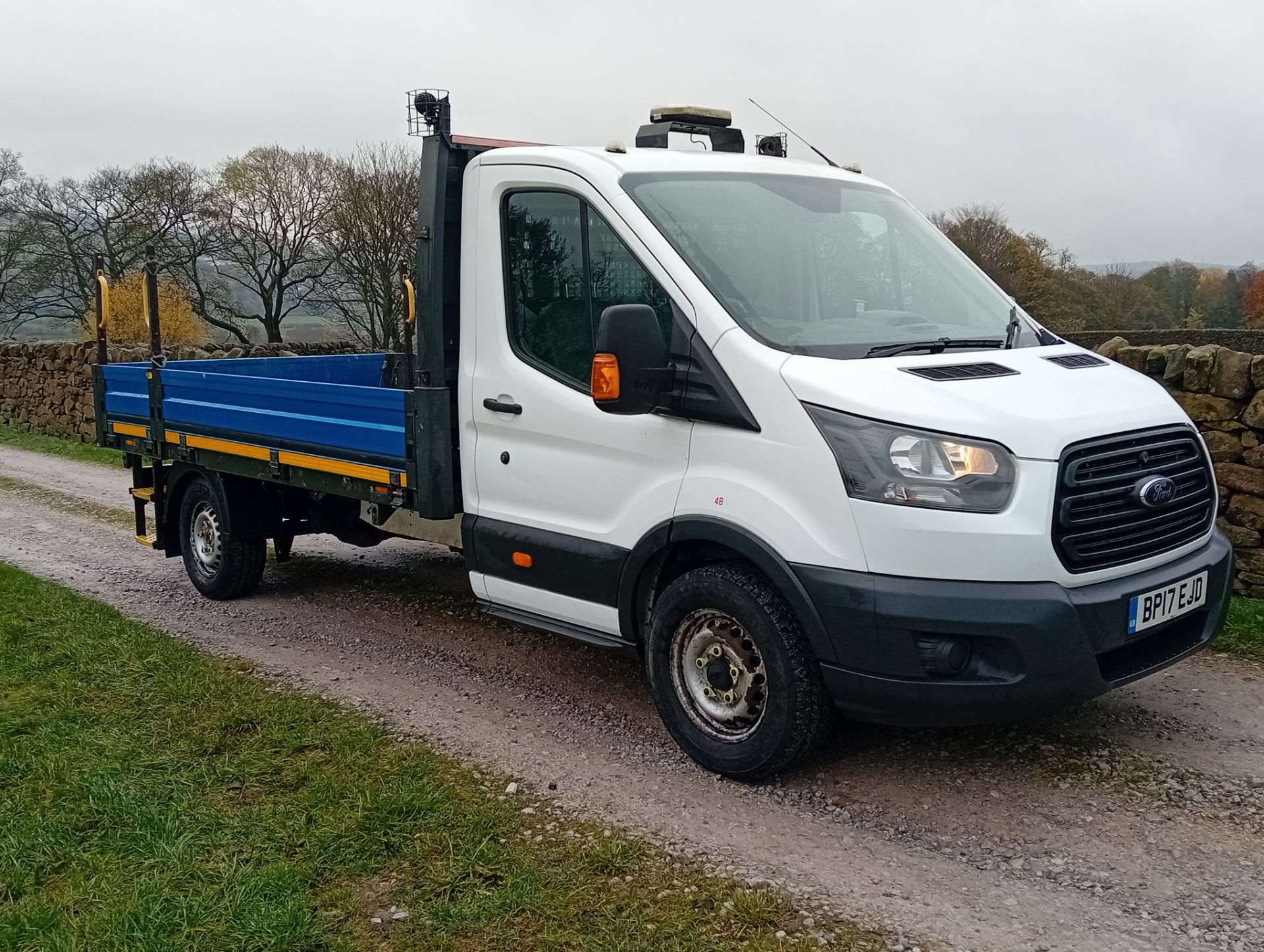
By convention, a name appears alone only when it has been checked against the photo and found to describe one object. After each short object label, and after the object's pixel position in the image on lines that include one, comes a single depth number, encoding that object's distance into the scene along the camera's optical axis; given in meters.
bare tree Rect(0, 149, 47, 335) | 34.62
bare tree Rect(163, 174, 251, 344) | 35.69
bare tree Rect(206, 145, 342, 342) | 36.03
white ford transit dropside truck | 3.62
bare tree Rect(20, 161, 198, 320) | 34.81
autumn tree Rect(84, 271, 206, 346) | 27.69
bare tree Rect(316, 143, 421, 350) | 28.25
